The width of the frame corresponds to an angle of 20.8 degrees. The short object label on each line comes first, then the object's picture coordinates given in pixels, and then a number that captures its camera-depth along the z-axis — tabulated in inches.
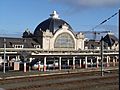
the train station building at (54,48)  2615.7
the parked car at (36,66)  2436.0
